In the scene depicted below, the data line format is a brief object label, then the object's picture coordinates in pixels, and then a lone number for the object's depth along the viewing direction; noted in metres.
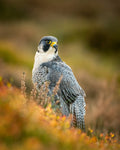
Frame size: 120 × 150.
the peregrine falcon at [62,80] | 13.23
